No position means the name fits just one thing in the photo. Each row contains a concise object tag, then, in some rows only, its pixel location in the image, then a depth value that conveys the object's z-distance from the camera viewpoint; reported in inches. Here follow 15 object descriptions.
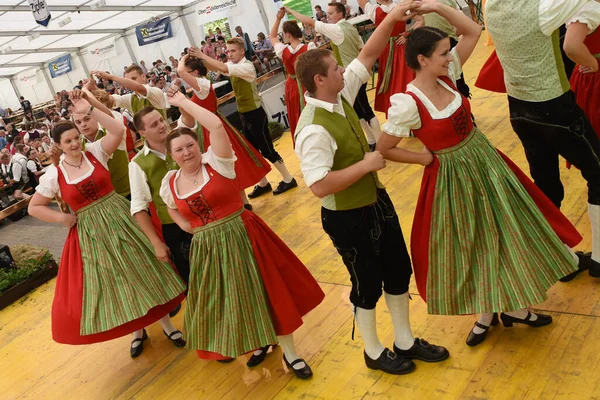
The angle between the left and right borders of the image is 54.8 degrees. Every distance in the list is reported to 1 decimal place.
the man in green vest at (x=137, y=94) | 154.4
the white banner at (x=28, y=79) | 853.8
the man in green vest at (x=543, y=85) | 83.3
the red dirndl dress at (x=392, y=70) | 171.8
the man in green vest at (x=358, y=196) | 76.9
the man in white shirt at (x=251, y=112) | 179.2
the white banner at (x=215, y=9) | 549.6
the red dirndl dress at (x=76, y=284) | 115.0
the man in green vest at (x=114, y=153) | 127.2
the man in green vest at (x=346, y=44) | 185.6
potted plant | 190.1
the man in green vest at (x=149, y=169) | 109.0
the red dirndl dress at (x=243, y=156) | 171.0
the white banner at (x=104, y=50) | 724.2
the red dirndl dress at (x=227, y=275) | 95.7
